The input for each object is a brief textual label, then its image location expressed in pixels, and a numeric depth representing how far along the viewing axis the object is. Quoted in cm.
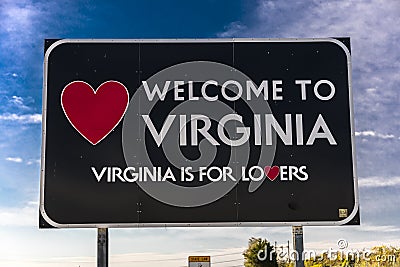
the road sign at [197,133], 877
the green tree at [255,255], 1995
